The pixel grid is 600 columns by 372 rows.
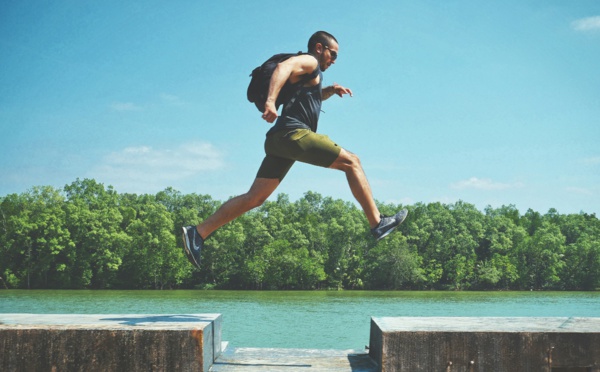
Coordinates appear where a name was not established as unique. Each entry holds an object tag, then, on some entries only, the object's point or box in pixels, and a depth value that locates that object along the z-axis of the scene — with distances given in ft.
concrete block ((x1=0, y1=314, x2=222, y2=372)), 12.35
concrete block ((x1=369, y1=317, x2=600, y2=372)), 12.37
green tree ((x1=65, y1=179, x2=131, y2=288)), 247.29
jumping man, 15.06
